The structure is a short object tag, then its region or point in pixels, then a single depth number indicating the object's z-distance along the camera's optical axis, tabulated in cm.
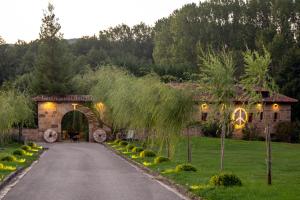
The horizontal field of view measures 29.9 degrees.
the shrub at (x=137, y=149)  3344
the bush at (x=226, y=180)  1620
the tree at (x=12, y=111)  3788
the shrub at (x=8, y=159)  2771
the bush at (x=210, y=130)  5153
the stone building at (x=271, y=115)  5247
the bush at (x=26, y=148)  3662
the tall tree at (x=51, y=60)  5706
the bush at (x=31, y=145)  4074
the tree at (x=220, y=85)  1997
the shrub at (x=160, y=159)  2570
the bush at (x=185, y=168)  2132
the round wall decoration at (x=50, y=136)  5162
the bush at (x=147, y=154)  2987
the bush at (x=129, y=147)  3681
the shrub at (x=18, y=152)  3206
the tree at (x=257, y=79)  1733
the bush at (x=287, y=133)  5175
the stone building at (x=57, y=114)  5269
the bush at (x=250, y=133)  5216
